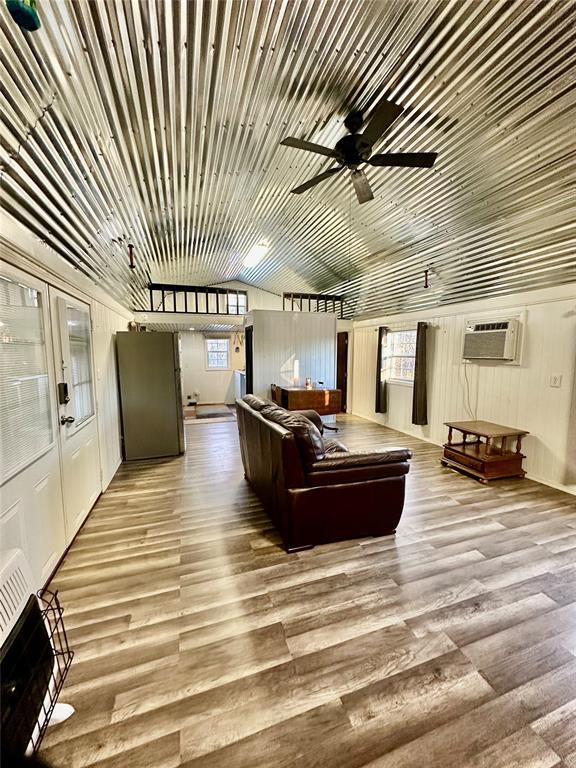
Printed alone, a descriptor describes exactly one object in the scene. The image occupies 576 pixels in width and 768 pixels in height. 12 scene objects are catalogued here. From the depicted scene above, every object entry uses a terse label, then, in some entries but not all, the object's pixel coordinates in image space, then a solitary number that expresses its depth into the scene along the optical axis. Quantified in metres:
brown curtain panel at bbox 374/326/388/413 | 6.52
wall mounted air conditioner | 3.99
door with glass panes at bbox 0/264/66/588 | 1.68
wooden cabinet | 5.80
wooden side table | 3.74
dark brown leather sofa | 2.33
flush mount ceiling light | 5.59
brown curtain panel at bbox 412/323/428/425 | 5.38
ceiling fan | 1.98
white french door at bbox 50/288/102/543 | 2.38
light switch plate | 3.57
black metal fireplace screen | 1.00
